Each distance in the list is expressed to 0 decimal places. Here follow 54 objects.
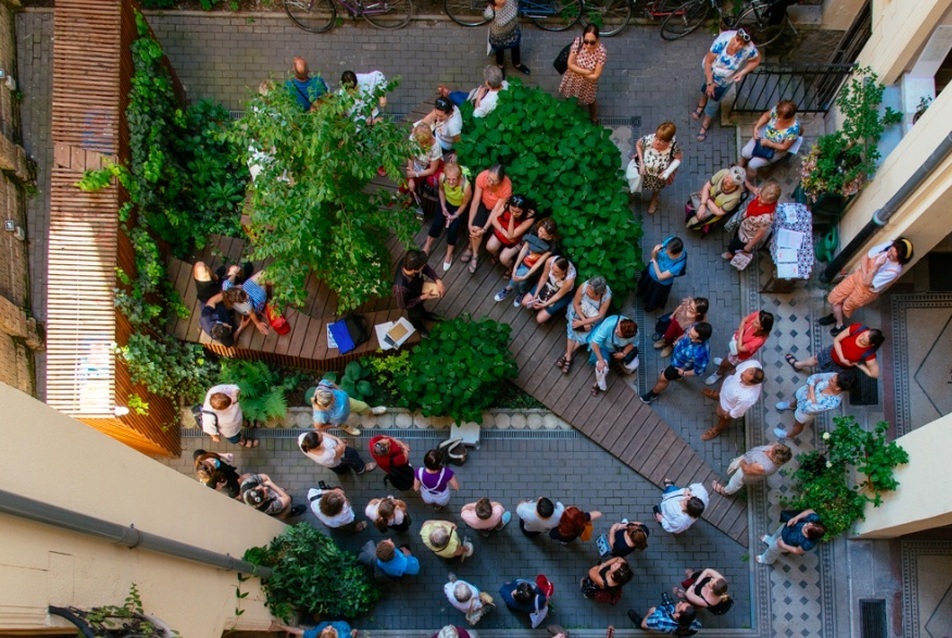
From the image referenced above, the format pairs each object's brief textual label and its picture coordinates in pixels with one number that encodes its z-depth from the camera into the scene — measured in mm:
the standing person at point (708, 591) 7822
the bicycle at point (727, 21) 10414
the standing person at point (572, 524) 7938
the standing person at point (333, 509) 7785
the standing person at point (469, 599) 7684
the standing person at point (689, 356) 8227
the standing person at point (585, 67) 9164
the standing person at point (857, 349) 8070
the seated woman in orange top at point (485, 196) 8836
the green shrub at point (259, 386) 9164
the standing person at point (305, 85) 8852
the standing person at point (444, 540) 7734
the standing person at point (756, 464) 8005
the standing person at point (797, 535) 7840
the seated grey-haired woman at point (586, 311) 8393
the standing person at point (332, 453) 8016
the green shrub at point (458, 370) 8797
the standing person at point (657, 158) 9078
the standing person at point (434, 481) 7930
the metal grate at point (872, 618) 9031
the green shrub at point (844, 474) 8328
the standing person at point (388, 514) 7965
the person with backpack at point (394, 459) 7934
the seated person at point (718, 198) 8805
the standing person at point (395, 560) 7660
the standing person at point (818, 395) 8125
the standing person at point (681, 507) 7866
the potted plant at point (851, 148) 9117
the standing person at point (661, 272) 8648
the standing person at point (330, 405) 8148
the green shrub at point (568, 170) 9000
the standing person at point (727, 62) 9188
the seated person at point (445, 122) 9078
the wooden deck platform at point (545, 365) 9297
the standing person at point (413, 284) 8211
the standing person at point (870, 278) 8289
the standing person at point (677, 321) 8344
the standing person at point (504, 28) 9555
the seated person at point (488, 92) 9172
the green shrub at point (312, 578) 7668
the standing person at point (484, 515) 7879
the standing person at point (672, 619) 8055
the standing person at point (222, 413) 8164
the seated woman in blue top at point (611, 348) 8312
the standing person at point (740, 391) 8031
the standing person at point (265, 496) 8078
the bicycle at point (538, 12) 10664
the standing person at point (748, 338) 8125
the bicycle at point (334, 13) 10688
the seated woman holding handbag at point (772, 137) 9031
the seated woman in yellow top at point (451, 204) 8758
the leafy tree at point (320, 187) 7117
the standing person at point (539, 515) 7758
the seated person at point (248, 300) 8703
